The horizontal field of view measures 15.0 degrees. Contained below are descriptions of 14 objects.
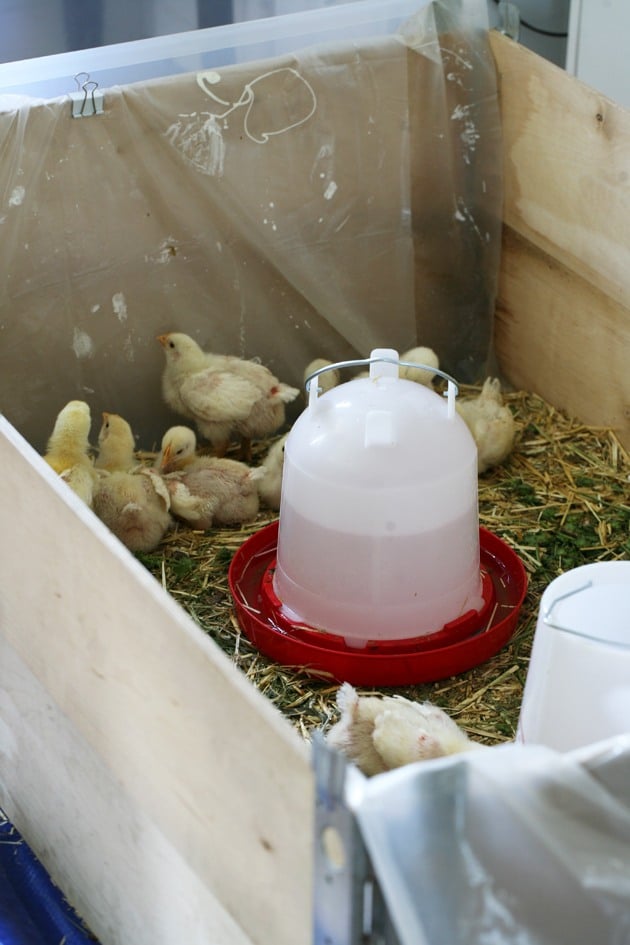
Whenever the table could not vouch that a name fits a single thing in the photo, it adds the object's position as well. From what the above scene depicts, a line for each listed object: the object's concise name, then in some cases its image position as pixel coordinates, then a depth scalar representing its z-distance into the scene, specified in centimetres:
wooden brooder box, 167
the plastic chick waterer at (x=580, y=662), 178
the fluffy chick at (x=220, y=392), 237
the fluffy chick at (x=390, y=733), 185
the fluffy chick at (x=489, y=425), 238
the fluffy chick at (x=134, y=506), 226
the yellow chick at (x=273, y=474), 234
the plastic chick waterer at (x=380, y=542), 207
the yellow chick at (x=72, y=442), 223
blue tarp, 208
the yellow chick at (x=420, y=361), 241
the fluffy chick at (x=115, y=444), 231
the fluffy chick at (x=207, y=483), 231
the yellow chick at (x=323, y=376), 244
